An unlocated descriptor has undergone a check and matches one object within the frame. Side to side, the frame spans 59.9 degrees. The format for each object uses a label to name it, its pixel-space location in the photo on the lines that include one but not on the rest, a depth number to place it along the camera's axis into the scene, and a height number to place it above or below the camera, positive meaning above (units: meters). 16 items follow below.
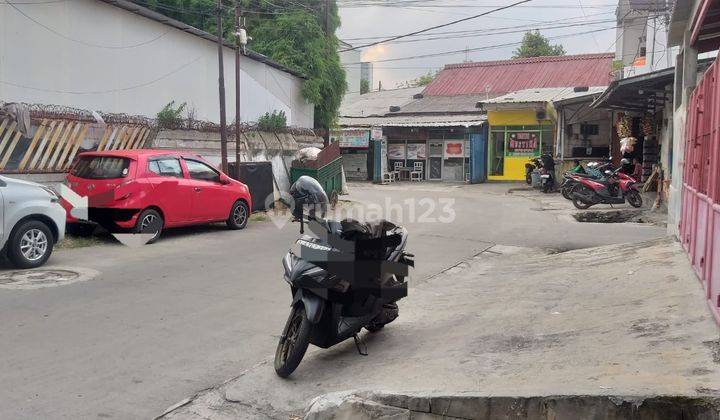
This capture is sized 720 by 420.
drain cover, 7.60 -1.62
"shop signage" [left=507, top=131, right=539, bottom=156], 28.52 +0.40
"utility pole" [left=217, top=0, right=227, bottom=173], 15.02 +1.30
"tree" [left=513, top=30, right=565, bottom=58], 44.69 +7.68
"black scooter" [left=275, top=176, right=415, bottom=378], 4.88 -1.01
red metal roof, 32.16 +4.27
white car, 8.20 -0.96
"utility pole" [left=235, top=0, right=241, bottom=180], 15.43 +1.43
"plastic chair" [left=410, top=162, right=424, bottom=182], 31.69 -1.05
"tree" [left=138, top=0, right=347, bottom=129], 22.30 +4.33
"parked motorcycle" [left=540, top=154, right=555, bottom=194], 22.97 -0.78
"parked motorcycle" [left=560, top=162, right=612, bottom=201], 16.69 -0.61
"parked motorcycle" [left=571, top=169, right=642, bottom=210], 16.12 -0.98
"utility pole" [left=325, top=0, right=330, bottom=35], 22.59 +4.96
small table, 31.89 -1.06
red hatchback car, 10.63 -0.66
